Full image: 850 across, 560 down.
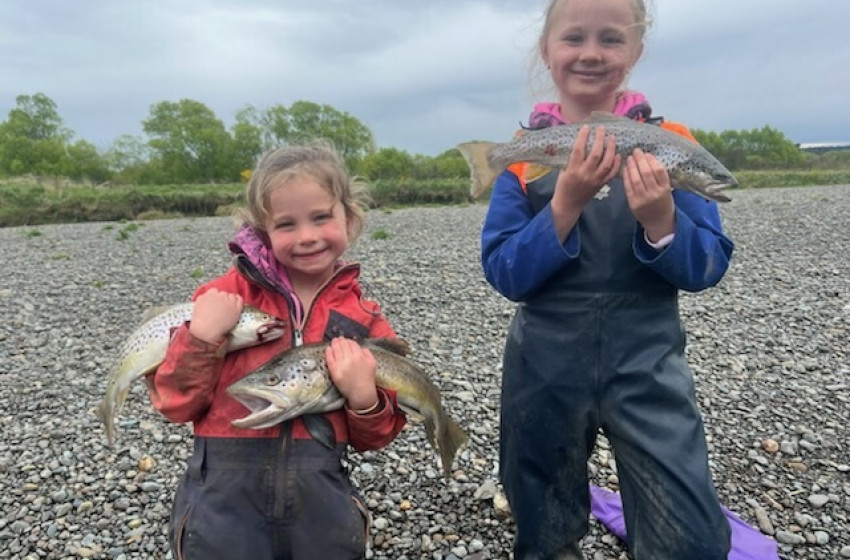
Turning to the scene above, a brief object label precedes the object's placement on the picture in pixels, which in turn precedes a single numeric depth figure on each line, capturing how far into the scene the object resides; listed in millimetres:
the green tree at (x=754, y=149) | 81125
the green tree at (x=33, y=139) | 64688
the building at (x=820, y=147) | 84500
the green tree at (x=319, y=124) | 75125
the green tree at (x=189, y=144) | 70688
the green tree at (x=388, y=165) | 73125
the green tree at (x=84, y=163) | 64938
